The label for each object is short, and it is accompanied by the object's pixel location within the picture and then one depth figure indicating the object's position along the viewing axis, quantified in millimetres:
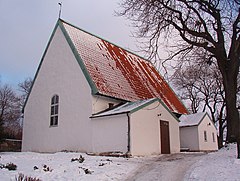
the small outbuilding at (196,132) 29169
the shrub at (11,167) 9891
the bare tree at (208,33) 15609
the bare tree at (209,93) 35375
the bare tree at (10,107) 49394
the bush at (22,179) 7736
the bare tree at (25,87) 51281
